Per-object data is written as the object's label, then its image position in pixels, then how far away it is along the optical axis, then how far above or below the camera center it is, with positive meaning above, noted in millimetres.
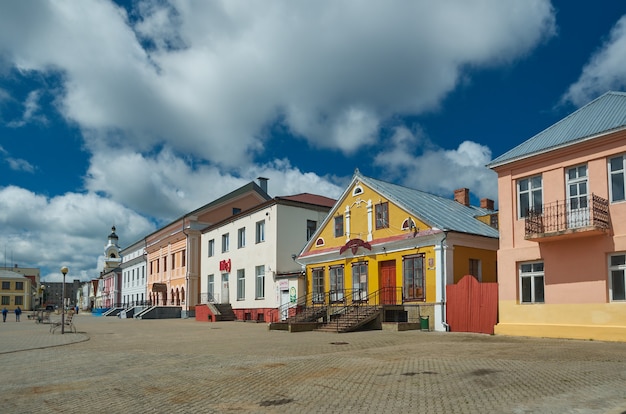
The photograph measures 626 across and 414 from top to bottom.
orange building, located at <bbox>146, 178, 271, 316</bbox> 47094 +2825
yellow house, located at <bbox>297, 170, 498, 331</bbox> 23828 +1059
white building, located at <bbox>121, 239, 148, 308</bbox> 63612 -23
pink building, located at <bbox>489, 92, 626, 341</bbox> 17234 +1466
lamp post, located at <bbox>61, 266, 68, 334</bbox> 25338 +272
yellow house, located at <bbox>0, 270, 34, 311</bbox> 108500 -2794
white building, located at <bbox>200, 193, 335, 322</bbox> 34531 +1376
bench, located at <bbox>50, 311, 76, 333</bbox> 27472 -2423
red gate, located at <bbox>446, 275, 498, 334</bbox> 20938 -1199
